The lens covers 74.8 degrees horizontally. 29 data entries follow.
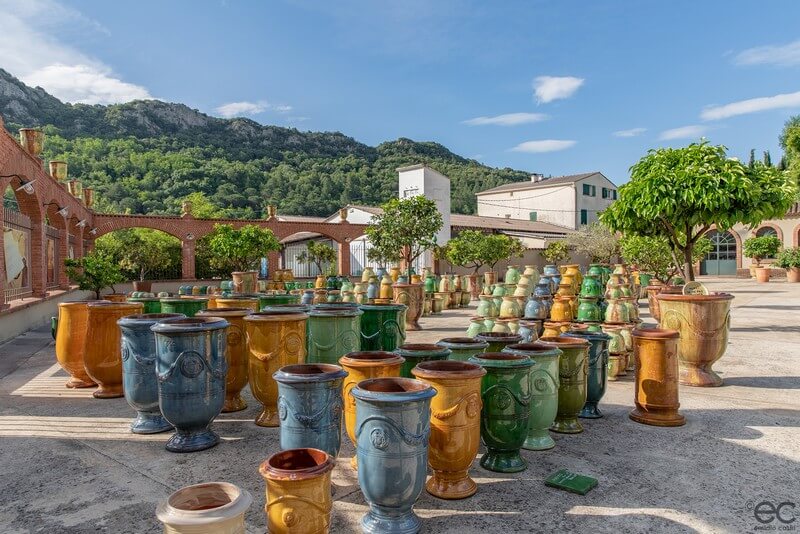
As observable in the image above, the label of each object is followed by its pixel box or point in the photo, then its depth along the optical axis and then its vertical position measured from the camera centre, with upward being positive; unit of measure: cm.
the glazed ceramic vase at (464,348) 428 -70
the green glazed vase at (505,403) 369 -100
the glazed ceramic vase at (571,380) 456 -104
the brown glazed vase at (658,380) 485 -113
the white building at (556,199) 4250 +534
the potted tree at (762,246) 2959 +62
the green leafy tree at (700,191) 866 +114
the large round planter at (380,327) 592 -71
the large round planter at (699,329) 614 -84
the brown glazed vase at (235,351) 513 -83
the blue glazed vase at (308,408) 344 -94
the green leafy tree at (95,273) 1224 -6
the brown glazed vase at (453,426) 324 -102
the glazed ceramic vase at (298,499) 264 -118
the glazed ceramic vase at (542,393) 406 -103
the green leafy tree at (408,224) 1528 +119
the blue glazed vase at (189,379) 407 -87
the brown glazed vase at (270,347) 461 -71
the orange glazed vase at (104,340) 539 -72
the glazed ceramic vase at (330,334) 528 -70
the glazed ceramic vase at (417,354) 412 -71
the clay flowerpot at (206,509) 221 -107
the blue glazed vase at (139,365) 453 -83
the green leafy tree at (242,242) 1848 +90
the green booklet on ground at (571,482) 341 -148
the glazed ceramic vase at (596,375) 501 -109
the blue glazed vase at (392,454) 286 -105
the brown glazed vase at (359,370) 369 -75
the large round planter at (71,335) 599 -74
